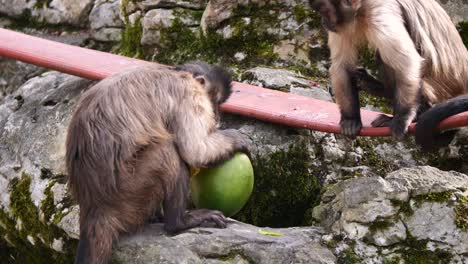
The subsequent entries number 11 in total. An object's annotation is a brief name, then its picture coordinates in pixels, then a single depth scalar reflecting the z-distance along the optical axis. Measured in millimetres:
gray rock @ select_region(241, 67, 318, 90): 10919
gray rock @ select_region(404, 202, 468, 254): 7560
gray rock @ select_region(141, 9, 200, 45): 12840
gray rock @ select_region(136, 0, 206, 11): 12989
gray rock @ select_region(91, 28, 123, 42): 15156
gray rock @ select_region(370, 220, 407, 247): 7728
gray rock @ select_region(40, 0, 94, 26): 16218
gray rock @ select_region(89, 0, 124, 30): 15322
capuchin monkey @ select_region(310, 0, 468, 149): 8199
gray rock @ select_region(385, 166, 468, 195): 7982
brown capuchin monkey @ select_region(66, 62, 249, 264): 7474
